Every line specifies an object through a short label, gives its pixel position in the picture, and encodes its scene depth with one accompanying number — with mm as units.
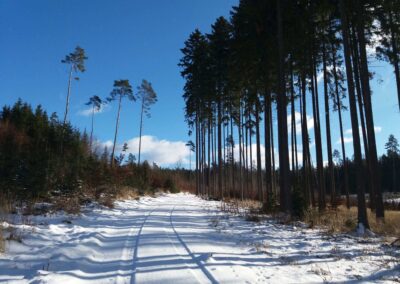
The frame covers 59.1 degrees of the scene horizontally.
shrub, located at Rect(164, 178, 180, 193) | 49228
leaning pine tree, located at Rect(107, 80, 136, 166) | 49969
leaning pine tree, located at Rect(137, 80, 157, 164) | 52188
